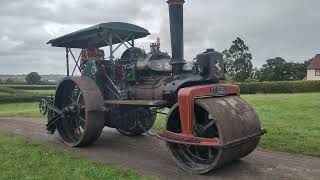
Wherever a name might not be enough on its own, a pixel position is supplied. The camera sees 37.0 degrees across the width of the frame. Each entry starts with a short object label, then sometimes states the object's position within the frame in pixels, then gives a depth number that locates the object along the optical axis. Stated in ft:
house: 232.12
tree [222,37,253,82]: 232.53
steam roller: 26.37
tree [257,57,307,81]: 224.53
